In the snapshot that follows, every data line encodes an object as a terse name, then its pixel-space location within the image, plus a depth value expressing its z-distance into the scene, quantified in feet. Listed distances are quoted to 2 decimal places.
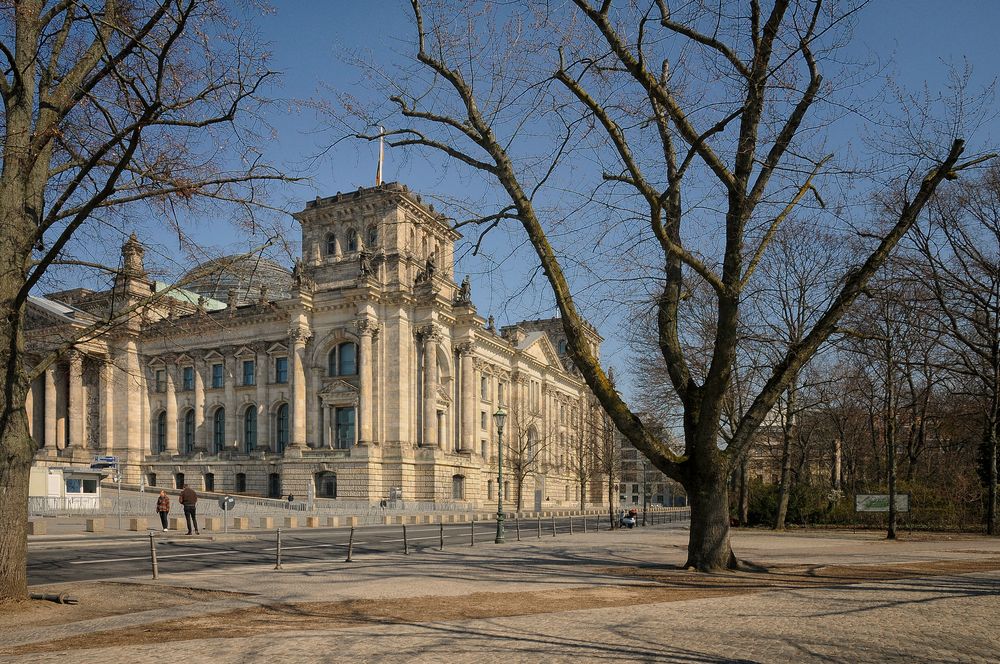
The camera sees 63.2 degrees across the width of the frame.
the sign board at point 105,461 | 140.72
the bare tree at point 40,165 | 36.04
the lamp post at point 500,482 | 86.54
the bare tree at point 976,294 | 91.97
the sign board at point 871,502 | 112.27
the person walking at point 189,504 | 99.35
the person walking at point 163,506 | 99.86
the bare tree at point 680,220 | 43.12
